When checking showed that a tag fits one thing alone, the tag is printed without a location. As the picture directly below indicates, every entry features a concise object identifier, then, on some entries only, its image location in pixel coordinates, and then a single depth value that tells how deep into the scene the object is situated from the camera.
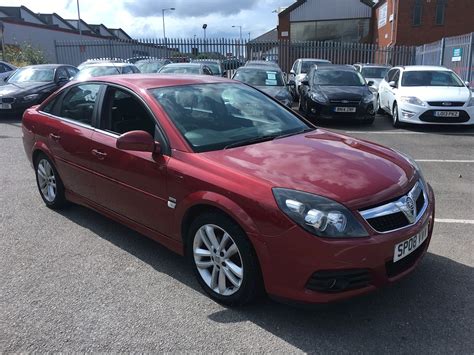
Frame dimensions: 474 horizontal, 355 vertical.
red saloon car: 2.78
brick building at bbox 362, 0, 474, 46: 31.94
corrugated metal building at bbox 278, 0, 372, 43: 40.06
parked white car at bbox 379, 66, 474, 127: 10.24
